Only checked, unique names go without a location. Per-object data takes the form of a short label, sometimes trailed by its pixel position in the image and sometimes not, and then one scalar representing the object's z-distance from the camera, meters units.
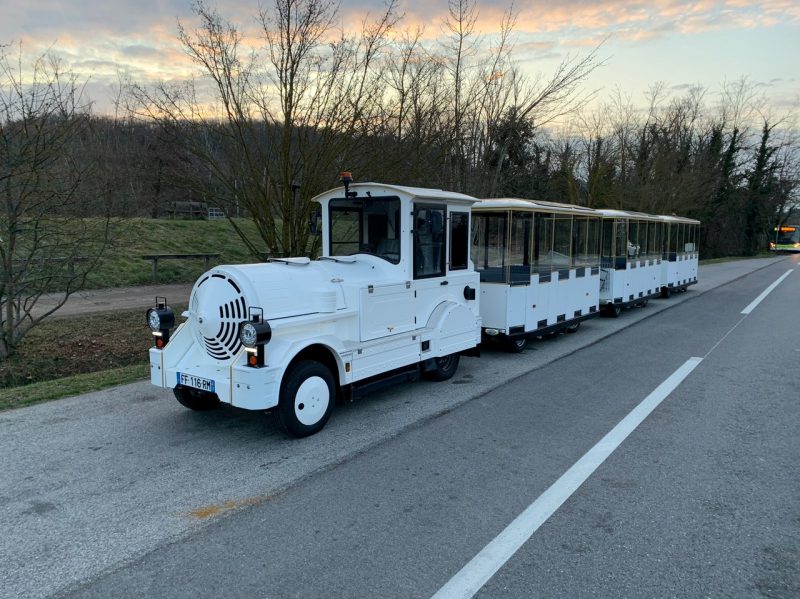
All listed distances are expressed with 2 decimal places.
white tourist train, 5.32
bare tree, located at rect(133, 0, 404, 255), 9.06
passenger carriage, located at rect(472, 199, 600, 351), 9.37
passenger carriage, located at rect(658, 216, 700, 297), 18.47
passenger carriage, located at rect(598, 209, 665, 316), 14.07
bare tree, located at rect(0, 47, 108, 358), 7.89
